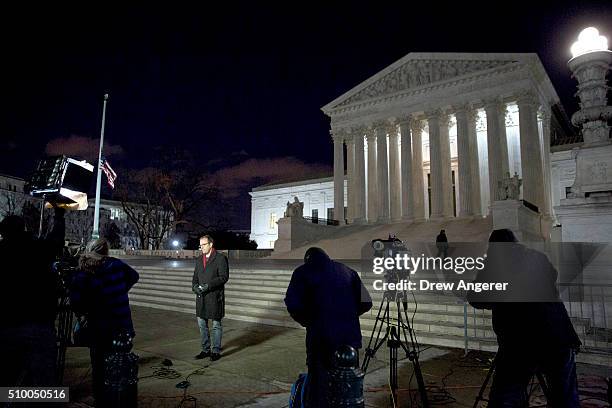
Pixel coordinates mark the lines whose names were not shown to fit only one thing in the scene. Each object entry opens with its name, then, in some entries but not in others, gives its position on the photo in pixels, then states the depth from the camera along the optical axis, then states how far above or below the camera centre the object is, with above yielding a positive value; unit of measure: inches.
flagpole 976.9 +184.2
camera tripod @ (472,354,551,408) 135.0 -47.0
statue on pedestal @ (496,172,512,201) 795.0 +107.7
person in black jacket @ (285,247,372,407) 150.1 -24.2
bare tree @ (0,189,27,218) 2336.7 +286.2
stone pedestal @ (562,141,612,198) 364.7 +66.1
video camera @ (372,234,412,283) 226.1 -4.5
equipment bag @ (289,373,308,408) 153.5 -55.9
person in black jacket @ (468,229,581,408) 128.3 -28.0
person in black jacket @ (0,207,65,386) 136.0 -20.8
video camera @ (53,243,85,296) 212.5 -9.7
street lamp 372.5 +147.0
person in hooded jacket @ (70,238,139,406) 166.4 -21.1
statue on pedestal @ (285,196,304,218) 1113.4 +98.0
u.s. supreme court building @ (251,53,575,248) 1112.2 +339.4
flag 978.7 +180.5
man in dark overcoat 278.2 -33.0
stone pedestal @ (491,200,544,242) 749.3 +50.0
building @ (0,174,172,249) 2219.6 +210.0
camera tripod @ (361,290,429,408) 176.4 -54.1
